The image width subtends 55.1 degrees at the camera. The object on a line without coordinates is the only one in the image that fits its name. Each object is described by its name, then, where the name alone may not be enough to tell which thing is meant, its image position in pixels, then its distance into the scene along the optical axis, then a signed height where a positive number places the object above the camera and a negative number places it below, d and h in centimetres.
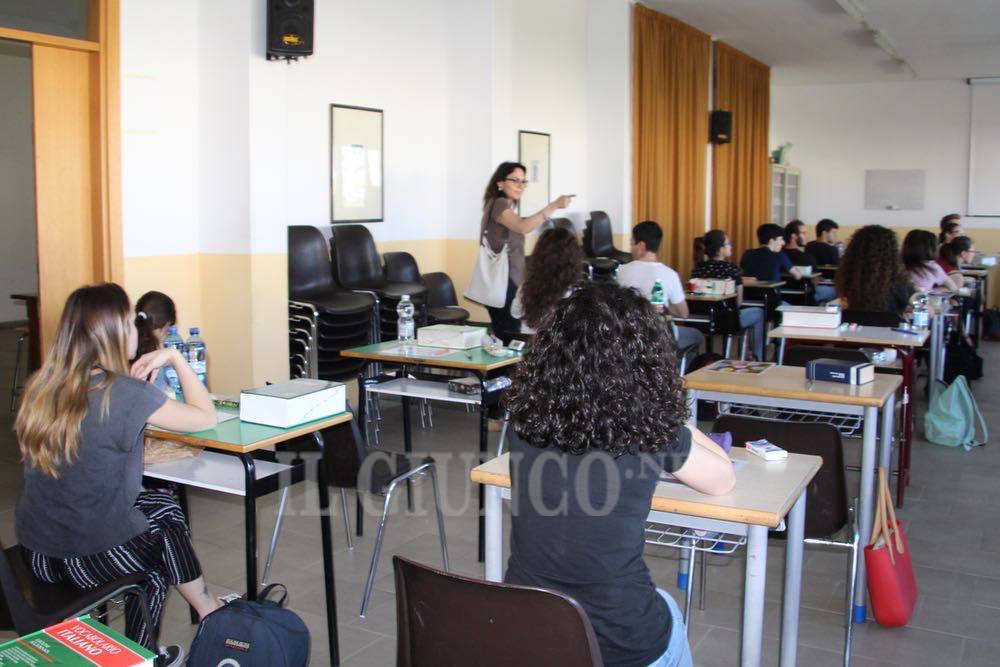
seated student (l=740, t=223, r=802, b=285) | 793 -3
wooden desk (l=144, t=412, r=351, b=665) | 253 -61
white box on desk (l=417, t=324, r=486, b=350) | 420 -36
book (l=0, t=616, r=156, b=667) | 130 -55
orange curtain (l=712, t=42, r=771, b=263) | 1142 +131
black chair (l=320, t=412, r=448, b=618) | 309 -71
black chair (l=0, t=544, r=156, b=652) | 205 -78
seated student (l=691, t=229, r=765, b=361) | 720 -10
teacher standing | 552 +19
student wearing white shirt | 523 -10
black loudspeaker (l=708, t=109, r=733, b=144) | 1095 +149
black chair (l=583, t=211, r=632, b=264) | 859 +16
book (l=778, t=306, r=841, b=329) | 473 -29
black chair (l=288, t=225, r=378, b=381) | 543 -35
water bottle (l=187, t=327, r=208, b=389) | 352 -38
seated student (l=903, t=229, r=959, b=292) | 593 +1
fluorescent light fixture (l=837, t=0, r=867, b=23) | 851 +226
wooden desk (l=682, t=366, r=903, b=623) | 309 -47
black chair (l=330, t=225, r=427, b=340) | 604 -13
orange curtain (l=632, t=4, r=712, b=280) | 927 +134
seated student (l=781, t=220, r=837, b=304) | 830 +5
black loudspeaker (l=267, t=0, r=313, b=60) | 500 +118
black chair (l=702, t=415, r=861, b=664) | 271 -62
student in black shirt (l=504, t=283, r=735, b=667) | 165 -36
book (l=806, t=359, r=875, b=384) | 327 -39
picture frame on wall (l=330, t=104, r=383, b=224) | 632 +61
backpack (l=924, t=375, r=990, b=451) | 518 -88
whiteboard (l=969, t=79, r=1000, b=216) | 1276 +145
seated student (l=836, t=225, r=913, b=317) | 503 -8
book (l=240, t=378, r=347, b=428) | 271 -43
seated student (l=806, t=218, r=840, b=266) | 958 +7
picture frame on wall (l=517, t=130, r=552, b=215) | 799 +77
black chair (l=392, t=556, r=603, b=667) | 144 -57
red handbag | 288 -94
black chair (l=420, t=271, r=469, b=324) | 635 -28
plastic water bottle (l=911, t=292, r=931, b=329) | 480 -27
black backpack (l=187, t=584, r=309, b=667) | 219 -89
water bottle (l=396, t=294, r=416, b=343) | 448 -33
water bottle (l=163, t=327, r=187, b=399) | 310 -36
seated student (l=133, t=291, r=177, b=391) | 312 -23
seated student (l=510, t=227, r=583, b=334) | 450 -7
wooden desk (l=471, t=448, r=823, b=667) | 200 -53
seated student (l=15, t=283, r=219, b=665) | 223 -45
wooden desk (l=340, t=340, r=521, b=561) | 378 -43
